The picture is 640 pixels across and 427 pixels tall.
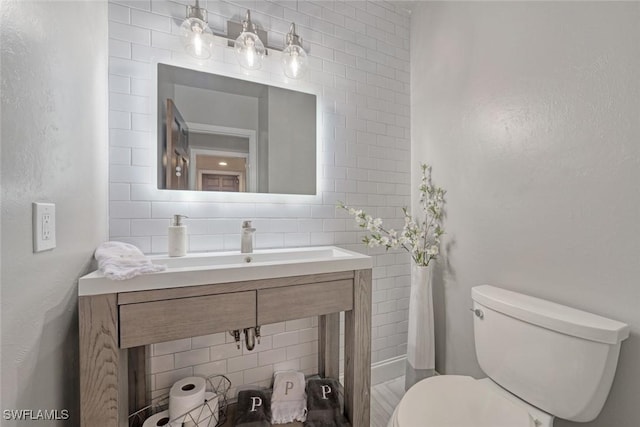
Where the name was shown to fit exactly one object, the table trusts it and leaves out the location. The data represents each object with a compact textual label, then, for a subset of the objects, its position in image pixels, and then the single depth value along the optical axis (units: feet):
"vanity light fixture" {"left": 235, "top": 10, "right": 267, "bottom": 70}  4.69
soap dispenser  4.02
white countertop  2.90
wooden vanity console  2.85
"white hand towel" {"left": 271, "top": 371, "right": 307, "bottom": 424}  4.48
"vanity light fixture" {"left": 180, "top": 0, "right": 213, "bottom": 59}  4.33
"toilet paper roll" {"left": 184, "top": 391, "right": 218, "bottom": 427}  3.97
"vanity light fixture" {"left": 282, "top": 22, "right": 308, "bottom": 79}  5.00
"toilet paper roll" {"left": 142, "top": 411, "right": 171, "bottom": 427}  3.89
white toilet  2.95
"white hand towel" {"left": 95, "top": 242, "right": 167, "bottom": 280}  2.88
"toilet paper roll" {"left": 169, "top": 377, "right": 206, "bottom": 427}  3.88
